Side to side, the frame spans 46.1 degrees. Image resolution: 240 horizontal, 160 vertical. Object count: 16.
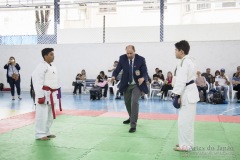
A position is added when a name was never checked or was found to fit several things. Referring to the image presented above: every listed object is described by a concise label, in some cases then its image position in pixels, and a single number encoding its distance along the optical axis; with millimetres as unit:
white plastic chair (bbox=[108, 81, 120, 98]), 12245
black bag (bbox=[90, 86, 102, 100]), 11578
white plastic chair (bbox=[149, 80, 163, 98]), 11936
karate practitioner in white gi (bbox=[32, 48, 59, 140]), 4965
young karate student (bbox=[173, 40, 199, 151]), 4195
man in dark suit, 5746
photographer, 11328
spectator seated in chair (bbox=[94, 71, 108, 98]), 12094
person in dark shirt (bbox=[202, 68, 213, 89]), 11859
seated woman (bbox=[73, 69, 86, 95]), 13641
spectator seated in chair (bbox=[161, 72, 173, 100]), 11469
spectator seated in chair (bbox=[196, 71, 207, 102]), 10844
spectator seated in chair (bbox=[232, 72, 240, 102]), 11094
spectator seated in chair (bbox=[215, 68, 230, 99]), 11392
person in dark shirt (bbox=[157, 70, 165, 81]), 12496
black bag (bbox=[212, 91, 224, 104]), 10203
